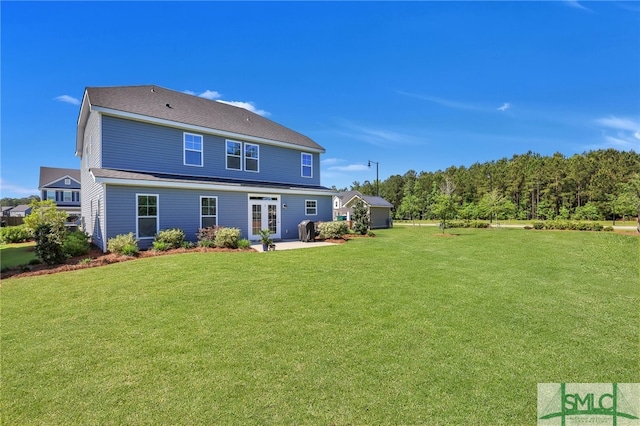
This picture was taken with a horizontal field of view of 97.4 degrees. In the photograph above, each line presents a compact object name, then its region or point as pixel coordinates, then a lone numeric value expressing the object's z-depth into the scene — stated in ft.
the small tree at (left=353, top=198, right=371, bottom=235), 62.44
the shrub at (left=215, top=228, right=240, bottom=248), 39.45
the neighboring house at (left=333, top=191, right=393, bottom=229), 98.07
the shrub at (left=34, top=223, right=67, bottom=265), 29.53
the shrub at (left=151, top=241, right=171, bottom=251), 36.11
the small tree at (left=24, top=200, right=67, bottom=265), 29.55
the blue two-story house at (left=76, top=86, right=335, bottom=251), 38.78
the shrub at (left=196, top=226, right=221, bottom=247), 40.59
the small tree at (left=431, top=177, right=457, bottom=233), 65.92
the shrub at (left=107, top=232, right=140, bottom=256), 33.24
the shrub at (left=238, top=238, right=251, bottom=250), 40.24
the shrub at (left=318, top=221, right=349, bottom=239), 52.34
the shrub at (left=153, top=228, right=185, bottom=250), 37.40
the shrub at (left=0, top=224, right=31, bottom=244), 55.36
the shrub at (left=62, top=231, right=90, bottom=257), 33.15
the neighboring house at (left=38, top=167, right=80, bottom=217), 116.22
